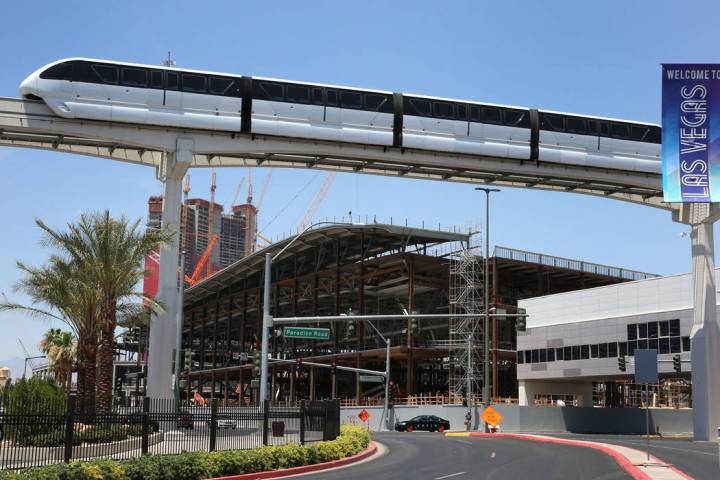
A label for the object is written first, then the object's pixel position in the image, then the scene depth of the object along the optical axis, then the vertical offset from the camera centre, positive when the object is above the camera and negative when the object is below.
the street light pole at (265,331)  36.28 +1.39
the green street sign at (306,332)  37.22 +1.43
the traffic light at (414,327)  45.64 +2.14
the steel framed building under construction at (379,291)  87.69 +8.69
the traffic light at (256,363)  42.72 +0.04
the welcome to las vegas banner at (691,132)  40.34 +11.20
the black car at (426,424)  72.56 -4.79
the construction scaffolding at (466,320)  80.88 +4.60
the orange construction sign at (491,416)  57.34 -3.22
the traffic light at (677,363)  49.81 +0.42
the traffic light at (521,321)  40.09 +2.18
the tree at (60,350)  76.81 +1.04
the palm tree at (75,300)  37.62 +2.69
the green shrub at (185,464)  19.82 -2.65
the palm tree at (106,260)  36.56 +4.41
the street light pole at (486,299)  62.93 +5.00
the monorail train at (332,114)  40.09 +12.65
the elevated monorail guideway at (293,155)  40.72 +10.90
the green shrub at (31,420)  21.50 -1.48
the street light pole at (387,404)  76.06 -3.41
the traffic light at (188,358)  47.99 +0.30
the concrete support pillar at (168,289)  40.62 +3.48
